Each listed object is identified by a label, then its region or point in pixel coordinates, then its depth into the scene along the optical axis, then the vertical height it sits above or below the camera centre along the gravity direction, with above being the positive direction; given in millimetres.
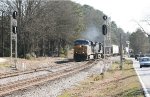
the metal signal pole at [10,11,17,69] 50153 +3893
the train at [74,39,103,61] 70250 +1702
